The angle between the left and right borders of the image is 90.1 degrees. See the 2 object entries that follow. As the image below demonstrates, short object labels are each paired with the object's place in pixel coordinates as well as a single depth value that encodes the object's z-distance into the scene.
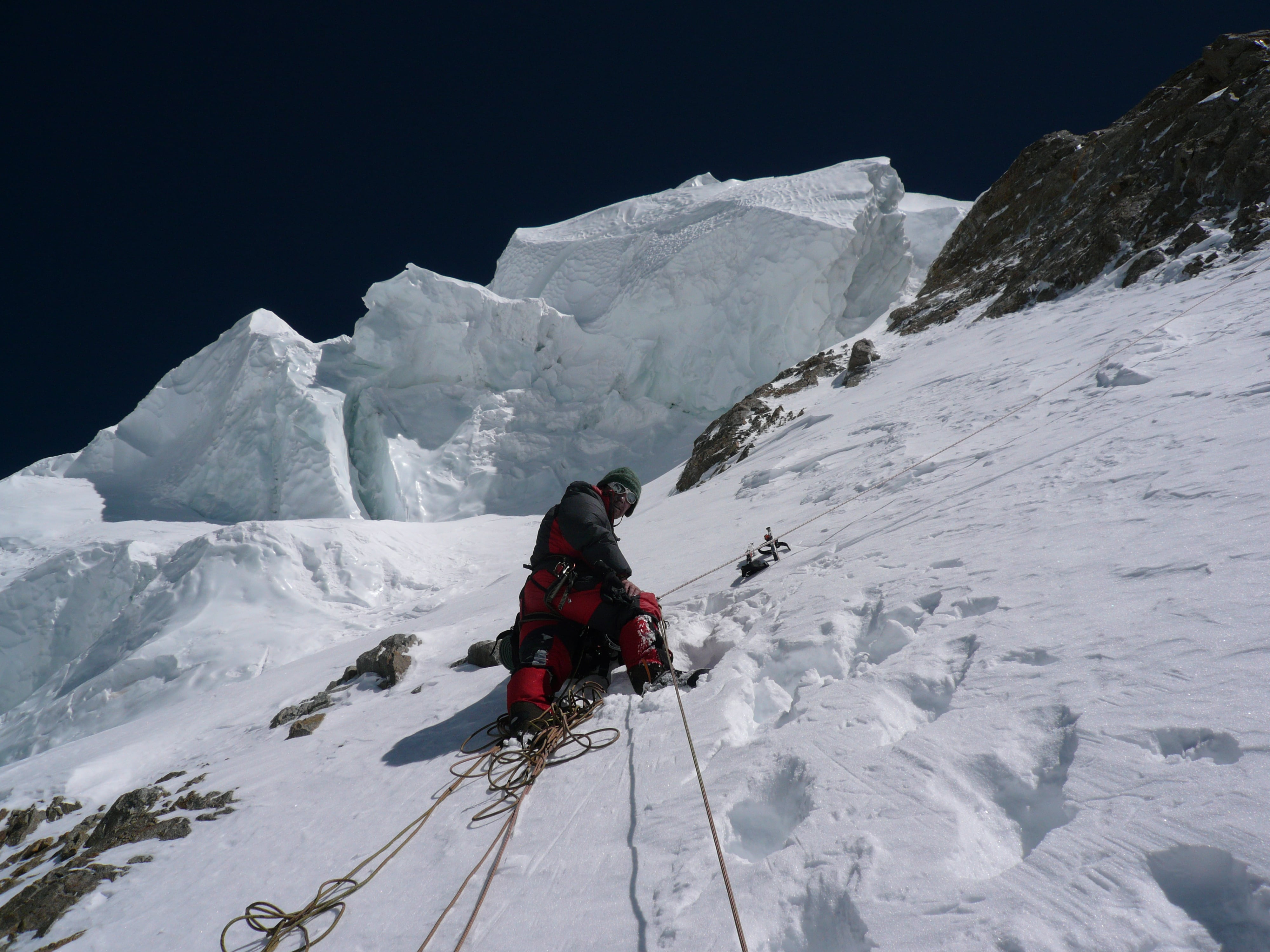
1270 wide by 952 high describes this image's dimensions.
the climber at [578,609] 2.82
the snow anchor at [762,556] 3.94
